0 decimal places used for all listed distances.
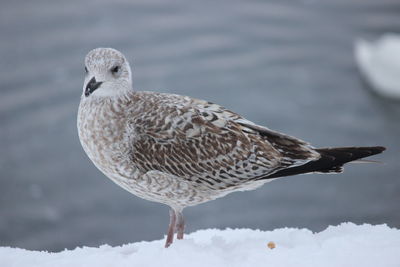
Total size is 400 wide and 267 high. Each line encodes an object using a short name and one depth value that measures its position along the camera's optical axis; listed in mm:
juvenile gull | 12539
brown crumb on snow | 12098
